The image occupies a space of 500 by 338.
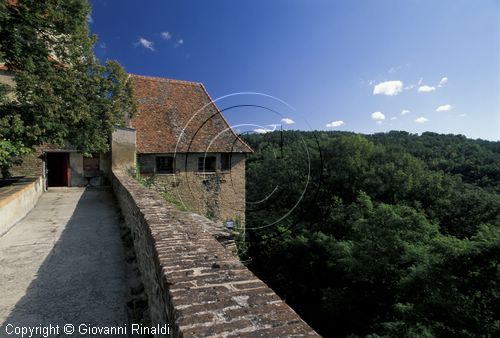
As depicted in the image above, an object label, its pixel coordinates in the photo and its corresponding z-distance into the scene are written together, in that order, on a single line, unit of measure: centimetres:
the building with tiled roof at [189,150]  1630
